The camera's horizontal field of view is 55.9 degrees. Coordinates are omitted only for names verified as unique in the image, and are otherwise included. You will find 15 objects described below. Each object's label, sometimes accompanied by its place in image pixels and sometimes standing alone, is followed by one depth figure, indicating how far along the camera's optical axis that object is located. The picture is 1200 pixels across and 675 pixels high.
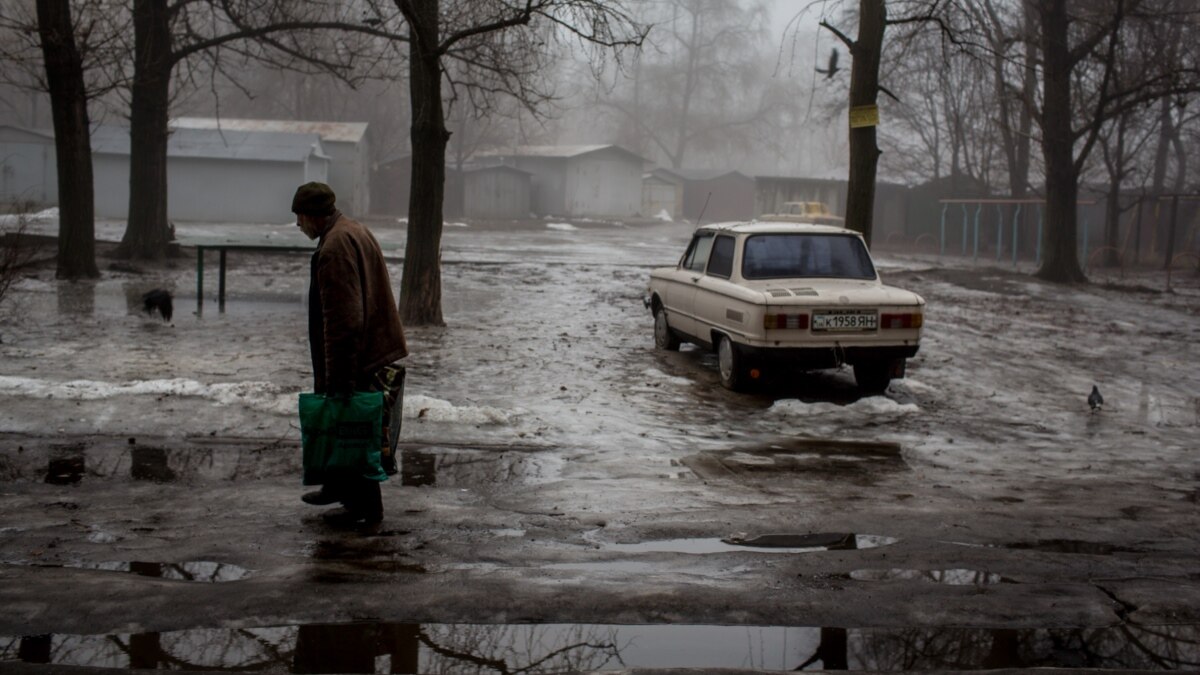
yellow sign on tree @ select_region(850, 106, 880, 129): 13.95
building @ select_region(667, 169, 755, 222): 77.62
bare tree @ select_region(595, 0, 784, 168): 85.88
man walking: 5.42
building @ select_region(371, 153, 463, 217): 58.84
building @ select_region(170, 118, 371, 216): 53.38
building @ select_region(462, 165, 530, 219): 59.97
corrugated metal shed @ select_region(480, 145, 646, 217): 66.00
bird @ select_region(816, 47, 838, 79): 15.39
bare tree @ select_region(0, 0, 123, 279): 17.45
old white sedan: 9.96
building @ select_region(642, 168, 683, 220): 73.25
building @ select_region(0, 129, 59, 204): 48.12
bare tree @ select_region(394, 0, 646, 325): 12.76
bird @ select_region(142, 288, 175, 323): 13.35
